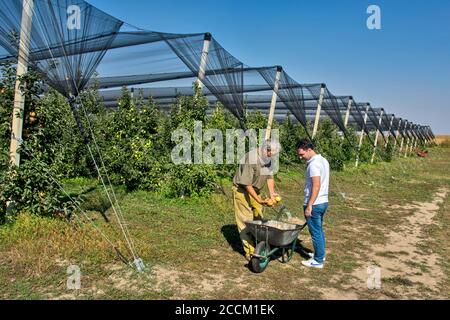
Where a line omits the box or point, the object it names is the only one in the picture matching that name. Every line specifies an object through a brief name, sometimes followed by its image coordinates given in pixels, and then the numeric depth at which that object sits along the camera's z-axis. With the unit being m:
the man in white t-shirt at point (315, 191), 4.68
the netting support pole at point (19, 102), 5.31
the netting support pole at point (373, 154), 20.80
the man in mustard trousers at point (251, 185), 4.74
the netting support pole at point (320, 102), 14.66
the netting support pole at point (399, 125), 27.37
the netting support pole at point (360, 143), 17.56
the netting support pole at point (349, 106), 17.36
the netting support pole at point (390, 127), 24.27
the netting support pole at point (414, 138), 36.12
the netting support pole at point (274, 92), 11.27
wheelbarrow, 4.48
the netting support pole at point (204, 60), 8.23
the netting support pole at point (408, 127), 31.64
